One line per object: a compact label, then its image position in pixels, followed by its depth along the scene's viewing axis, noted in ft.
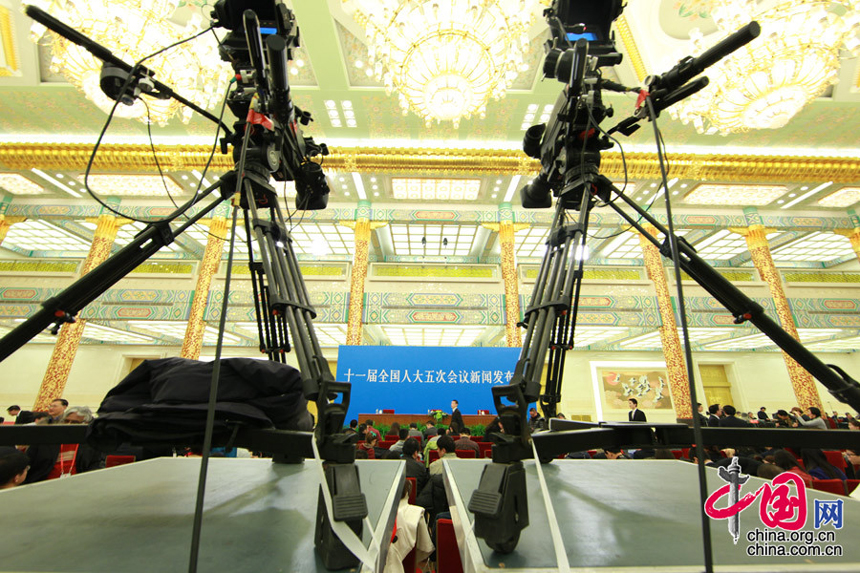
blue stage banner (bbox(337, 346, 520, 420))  30.32
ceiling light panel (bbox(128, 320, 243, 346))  40.57
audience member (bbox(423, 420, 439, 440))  18.69
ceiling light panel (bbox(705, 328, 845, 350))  39.17
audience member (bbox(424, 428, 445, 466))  13.54
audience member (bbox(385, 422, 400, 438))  18.49
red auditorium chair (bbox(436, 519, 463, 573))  4.35
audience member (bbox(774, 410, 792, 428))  16.91
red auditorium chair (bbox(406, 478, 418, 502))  8.40
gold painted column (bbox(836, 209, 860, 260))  33.47
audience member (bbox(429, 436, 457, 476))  10.23
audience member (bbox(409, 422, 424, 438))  20.96
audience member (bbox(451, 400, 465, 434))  22.80
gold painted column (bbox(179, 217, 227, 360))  29.35
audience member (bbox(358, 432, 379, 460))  11.14
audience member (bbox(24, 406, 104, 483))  7.55
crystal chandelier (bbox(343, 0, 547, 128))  14.79
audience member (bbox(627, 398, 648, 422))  17.93
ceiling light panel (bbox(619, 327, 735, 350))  38.78
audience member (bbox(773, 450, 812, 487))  7.88
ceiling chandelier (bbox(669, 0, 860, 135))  14.75
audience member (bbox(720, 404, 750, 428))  13.76
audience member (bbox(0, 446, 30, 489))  5.81
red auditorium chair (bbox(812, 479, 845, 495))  6.89
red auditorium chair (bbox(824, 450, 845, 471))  11.80
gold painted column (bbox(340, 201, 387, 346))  31.30
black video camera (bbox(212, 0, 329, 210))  3.43
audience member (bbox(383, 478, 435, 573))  4.93
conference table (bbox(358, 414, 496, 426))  29.04
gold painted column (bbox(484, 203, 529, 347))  30.66
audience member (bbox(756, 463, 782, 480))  6.46
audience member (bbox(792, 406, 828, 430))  17.49
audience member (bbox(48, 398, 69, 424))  14.40
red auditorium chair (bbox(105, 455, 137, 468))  8.52
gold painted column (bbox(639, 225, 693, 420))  28.43
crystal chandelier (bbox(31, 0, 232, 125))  14.03
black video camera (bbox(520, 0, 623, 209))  3.85
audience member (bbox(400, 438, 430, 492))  9.17
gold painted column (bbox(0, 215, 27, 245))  32.22
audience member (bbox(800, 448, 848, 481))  8.75
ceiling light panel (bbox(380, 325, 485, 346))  42.54
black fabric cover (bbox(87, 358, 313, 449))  2.52
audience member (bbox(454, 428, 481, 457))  12.53
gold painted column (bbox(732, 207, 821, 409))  27.81
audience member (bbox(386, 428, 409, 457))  12.14
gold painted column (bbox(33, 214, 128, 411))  27.53
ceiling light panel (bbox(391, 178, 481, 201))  33.22
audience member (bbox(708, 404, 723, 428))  16.81
